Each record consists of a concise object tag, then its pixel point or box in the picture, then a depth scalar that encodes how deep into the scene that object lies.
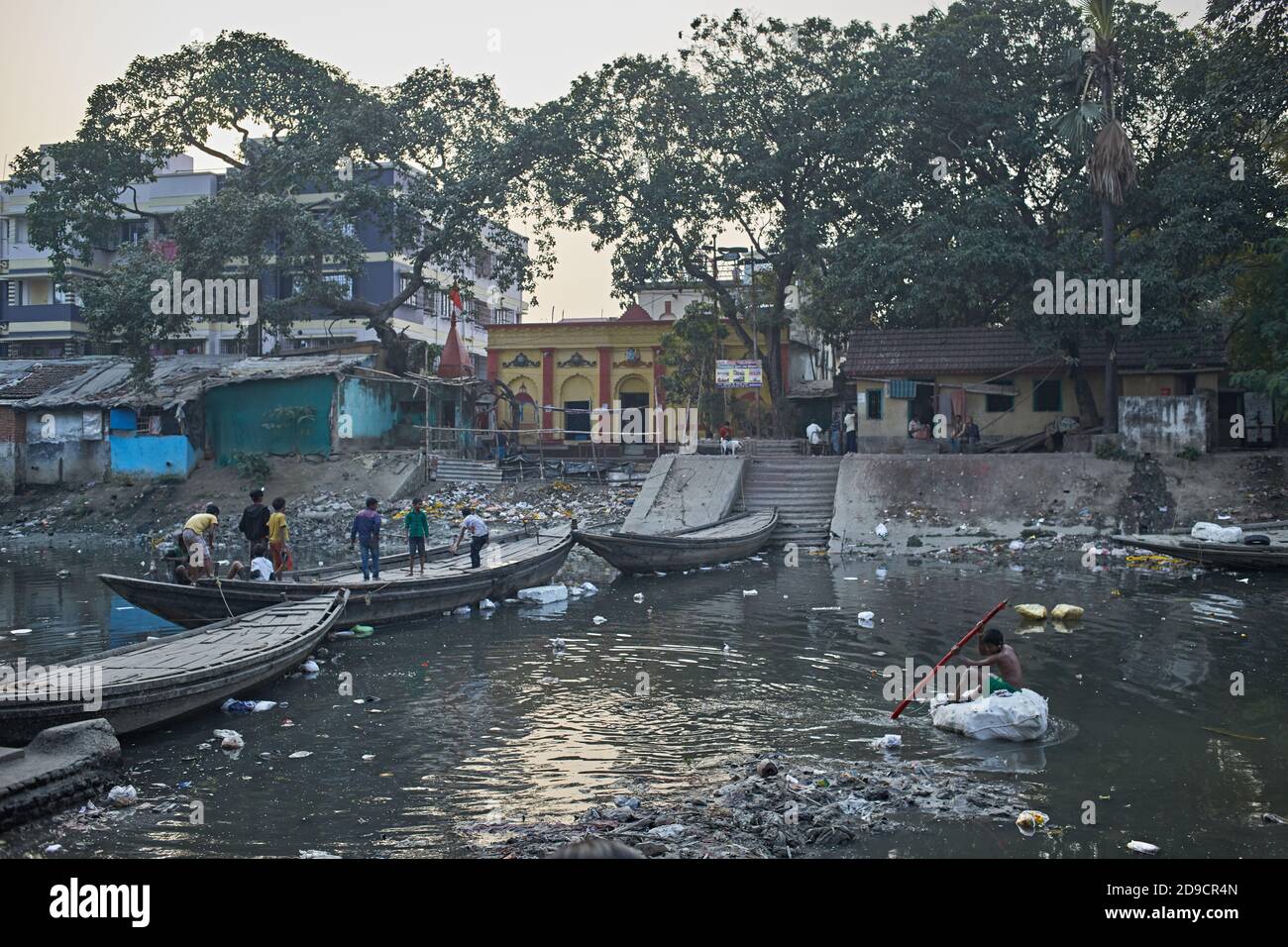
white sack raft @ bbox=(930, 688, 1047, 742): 8.97
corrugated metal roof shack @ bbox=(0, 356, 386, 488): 30.44
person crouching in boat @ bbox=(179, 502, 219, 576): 13.23
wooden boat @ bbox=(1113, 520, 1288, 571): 18.03
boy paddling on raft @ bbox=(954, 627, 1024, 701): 9.29
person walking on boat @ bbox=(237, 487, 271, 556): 14.92
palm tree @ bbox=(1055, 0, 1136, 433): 23.58
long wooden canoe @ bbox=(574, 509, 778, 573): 18.83
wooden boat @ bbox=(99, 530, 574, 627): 12.80
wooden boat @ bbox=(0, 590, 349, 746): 8.30
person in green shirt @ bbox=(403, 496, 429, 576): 16.19
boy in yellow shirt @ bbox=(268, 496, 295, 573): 14.89
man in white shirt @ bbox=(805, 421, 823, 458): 30.33
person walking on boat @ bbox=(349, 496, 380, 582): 15.24
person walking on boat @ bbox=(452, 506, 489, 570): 16.42
